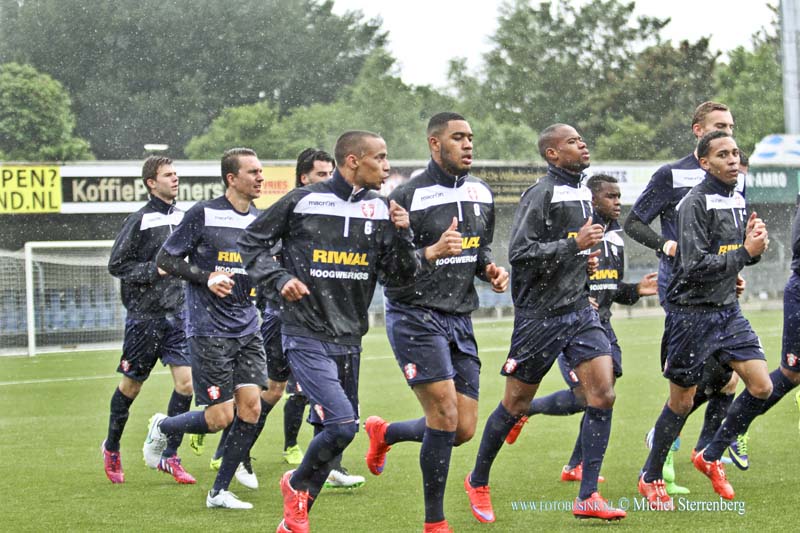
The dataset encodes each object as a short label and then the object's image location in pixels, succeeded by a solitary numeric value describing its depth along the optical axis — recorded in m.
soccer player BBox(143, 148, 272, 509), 16.17
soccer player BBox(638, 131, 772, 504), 14.72
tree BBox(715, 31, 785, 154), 100.94
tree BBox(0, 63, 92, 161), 77.62
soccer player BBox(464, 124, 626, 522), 14.20
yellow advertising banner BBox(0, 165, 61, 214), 55.66
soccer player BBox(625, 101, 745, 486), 16.84
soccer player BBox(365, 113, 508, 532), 13.43
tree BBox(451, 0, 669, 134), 114.00
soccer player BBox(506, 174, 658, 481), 17.05
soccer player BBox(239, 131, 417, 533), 13.03
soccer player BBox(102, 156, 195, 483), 18.53
